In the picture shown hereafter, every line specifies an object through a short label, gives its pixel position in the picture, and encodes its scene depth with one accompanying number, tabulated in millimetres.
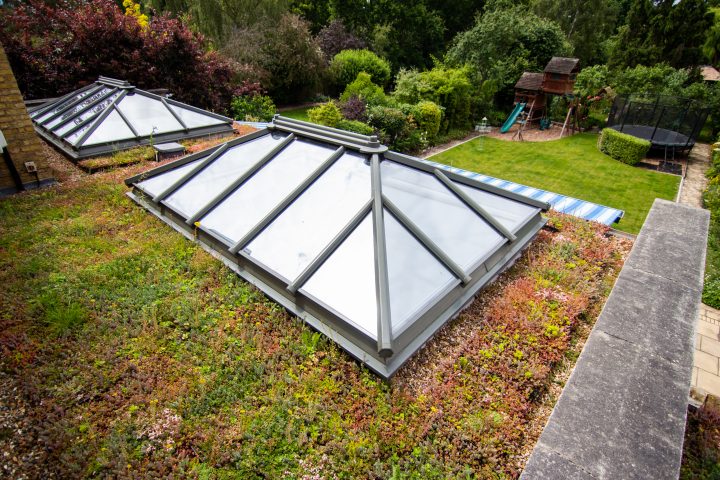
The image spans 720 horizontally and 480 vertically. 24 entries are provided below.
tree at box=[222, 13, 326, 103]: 21375
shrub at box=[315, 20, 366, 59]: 29109
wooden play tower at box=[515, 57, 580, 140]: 22625
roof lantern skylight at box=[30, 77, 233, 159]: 8312
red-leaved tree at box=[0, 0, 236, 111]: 12492
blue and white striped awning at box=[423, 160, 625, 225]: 8377
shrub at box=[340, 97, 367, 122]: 18125
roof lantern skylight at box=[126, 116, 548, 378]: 3340
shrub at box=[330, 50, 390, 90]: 26766
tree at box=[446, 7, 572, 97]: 24875
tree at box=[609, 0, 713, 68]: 25734
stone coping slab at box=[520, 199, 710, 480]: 2092
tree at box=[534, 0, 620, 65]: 32906
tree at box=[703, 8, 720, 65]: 23719
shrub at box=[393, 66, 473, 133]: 21328
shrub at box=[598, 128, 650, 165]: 17938
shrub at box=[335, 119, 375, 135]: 16391
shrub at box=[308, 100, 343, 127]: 16406
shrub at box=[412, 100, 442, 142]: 19469
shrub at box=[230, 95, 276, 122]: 16594
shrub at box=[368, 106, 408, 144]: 17672
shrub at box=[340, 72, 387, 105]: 19734
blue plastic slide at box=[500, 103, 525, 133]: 24312
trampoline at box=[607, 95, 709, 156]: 18359
